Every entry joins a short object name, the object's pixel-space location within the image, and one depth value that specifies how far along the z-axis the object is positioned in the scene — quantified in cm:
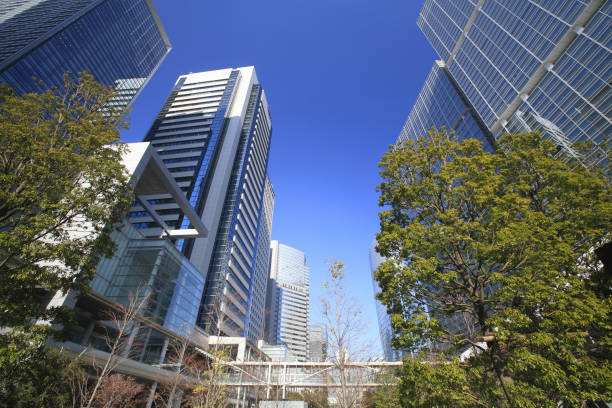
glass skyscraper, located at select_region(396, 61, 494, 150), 5806
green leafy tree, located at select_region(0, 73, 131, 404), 610
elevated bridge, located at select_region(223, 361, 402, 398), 2290
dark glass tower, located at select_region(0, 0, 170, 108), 4850
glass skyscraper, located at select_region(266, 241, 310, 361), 12528
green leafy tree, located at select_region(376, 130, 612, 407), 593
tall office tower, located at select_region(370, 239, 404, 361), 16731
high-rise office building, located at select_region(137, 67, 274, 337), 5338
